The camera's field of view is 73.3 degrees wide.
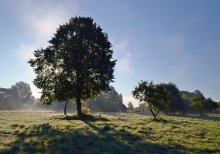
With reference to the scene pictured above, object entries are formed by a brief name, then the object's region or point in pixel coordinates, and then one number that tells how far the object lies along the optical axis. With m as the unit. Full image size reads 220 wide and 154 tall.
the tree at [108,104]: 80.95
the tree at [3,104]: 94.11
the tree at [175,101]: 63.73
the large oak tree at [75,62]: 30.81
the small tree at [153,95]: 32.39
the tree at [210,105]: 62.07
